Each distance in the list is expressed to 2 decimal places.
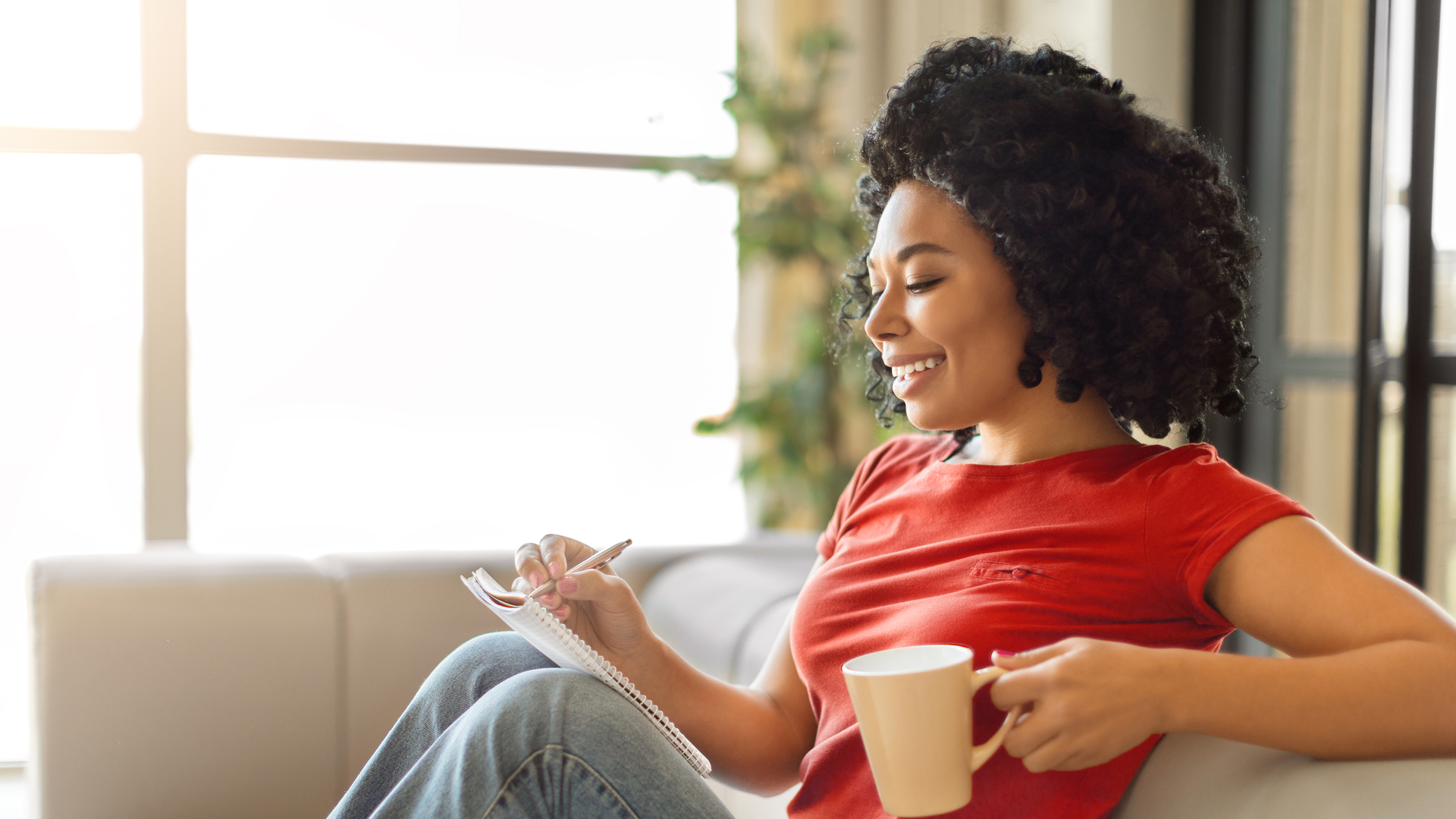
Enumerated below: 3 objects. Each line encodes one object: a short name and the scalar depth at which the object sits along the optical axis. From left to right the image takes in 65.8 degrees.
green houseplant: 3.17
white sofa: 1.56
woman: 0.78
